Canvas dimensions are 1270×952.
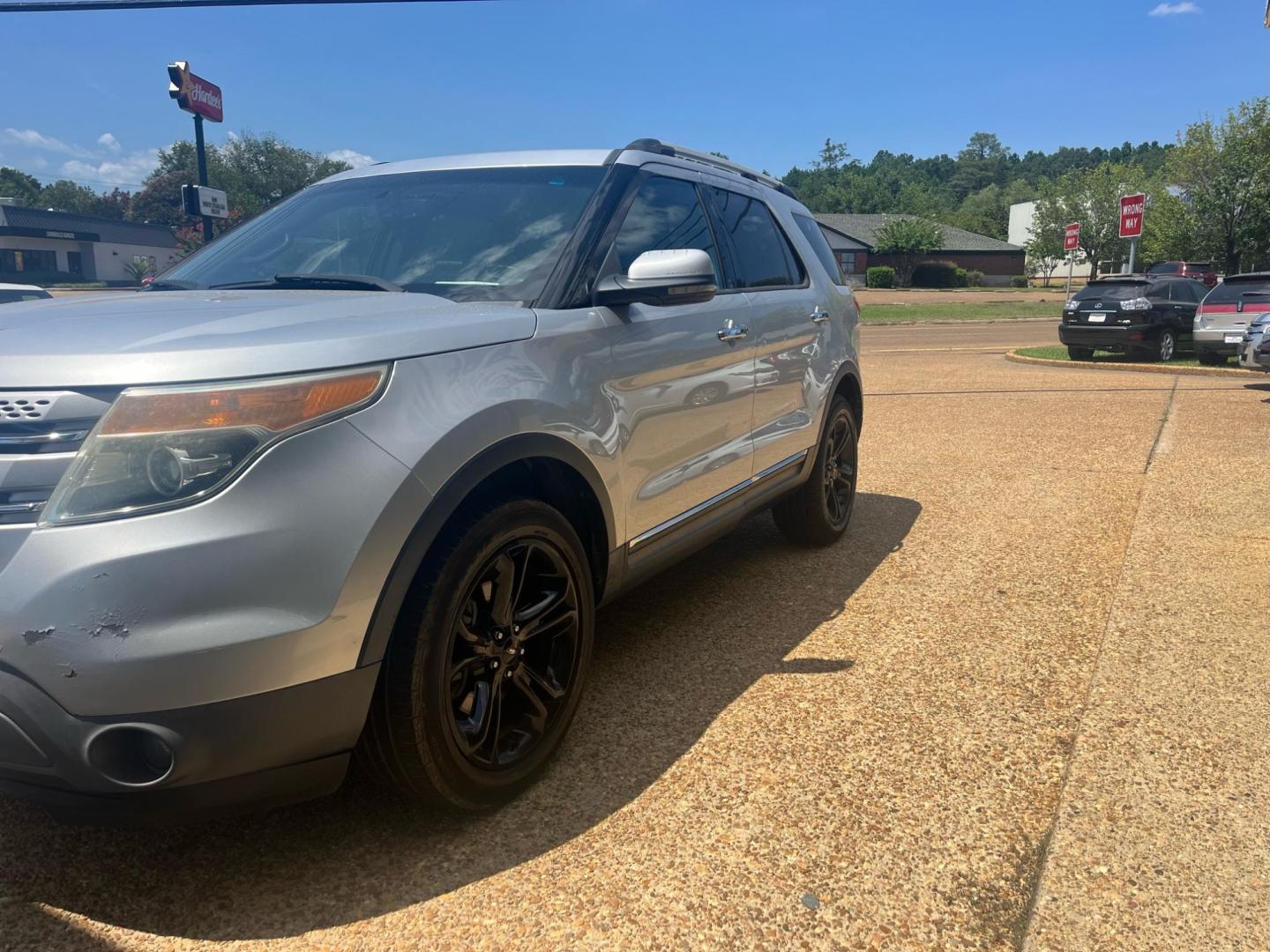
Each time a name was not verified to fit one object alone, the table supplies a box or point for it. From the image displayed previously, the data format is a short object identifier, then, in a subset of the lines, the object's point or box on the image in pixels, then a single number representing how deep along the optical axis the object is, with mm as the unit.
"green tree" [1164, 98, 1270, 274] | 39875
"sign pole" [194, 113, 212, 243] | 17625
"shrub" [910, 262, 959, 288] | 75125
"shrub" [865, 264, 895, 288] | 72375
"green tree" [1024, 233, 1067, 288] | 73500
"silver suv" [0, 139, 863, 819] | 1922
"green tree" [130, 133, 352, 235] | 94688
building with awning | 62312
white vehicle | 10531
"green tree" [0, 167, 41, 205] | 129038
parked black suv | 15633
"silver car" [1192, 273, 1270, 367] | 14367
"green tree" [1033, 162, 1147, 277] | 69250
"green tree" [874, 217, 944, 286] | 76438
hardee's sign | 18828
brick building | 80375
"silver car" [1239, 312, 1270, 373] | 11414
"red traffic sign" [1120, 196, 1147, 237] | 19266
